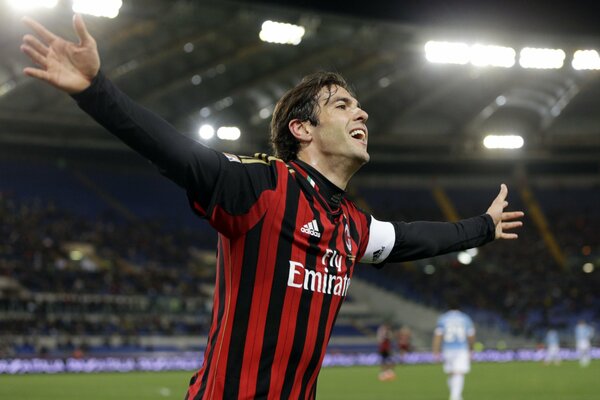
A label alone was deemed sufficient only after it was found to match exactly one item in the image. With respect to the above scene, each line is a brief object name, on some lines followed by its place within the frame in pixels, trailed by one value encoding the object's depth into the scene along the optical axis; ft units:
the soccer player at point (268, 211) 8.94
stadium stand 104.94
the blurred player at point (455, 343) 49.62
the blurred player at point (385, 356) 76.43
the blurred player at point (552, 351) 102.32
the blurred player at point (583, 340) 97.89
